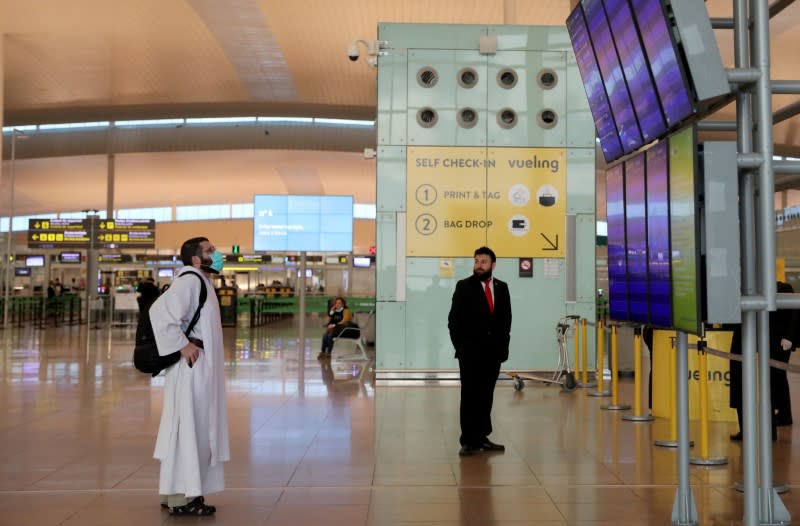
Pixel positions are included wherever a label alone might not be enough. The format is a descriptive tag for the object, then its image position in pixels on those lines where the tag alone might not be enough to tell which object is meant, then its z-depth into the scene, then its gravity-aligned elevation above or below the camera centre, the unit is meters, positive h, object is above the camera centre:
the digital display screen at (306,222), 15.53 +1.33
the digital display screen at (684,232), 3.92 +0.30
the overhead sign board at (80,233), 29.50 +2.11
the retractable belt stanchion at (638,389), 8.12 -0.88
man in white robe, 4.82 -0.66
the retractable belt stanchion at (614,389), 9.08 -1.00
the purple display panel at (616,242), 5.05 +0.32
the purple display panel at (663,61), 3.89 +1.10
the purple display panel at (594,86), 5.06 +1.27
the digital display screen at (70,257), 33.91 +1.46
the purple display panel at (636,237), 4.66 +0.32
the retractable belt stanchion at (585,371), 10.98 -0.98
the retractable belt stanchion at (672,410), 6.93 -1.01
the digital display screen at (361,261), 32.03 +1.23
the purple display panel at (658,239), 4.29 +0.29
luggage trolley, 10.49 -0.98
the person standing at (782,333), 7.03 -0.31
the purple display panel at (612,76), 4.68 +1.23
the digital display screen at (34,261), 35.25 +1.34
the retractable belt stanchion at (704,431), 6.17 -0.98
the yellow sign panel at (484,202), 11.59 +1.25
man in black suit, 6.80 -0.35
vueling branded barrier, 8.34 -0.82
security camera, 11.88 +3.38
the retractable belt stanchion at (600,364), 9.93 -0.82
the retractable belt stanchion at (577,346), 11.23 -0.68
